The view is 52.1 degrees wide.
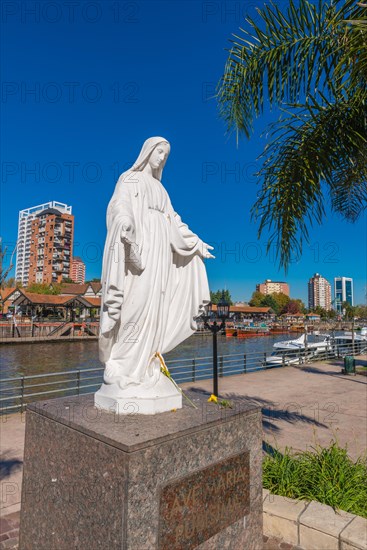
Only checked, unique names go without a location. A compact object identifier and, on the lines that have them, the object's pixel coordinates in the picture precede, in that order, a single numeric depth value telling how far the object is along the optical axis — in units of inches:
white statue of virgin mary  110.7
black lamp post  248.4
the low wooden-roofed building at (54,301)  1623.3
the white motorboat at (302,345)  642.6
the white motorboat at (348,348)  722.6
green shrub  130.8
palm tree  148.3
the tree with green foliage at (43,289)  2623.0
